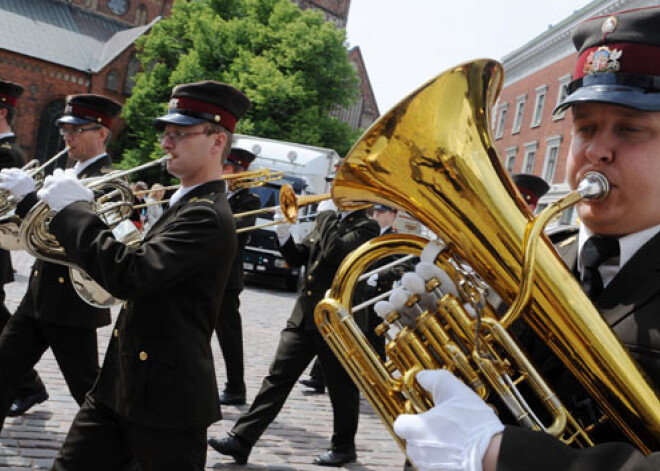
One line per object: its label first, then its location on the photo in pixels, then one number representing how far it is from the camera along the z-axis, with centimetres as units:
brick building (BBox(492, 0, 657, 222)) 2670
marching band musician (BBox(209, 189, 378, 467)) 420
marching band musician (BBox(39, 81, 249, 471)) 245
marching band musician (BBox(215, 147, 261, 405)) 546
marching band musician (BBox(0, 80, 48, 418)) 440
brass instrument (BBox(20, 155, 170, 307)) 312
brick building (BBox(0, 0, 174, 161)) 3167
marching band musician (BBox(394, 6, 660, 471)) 131
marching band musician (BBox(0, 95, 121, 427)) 347
